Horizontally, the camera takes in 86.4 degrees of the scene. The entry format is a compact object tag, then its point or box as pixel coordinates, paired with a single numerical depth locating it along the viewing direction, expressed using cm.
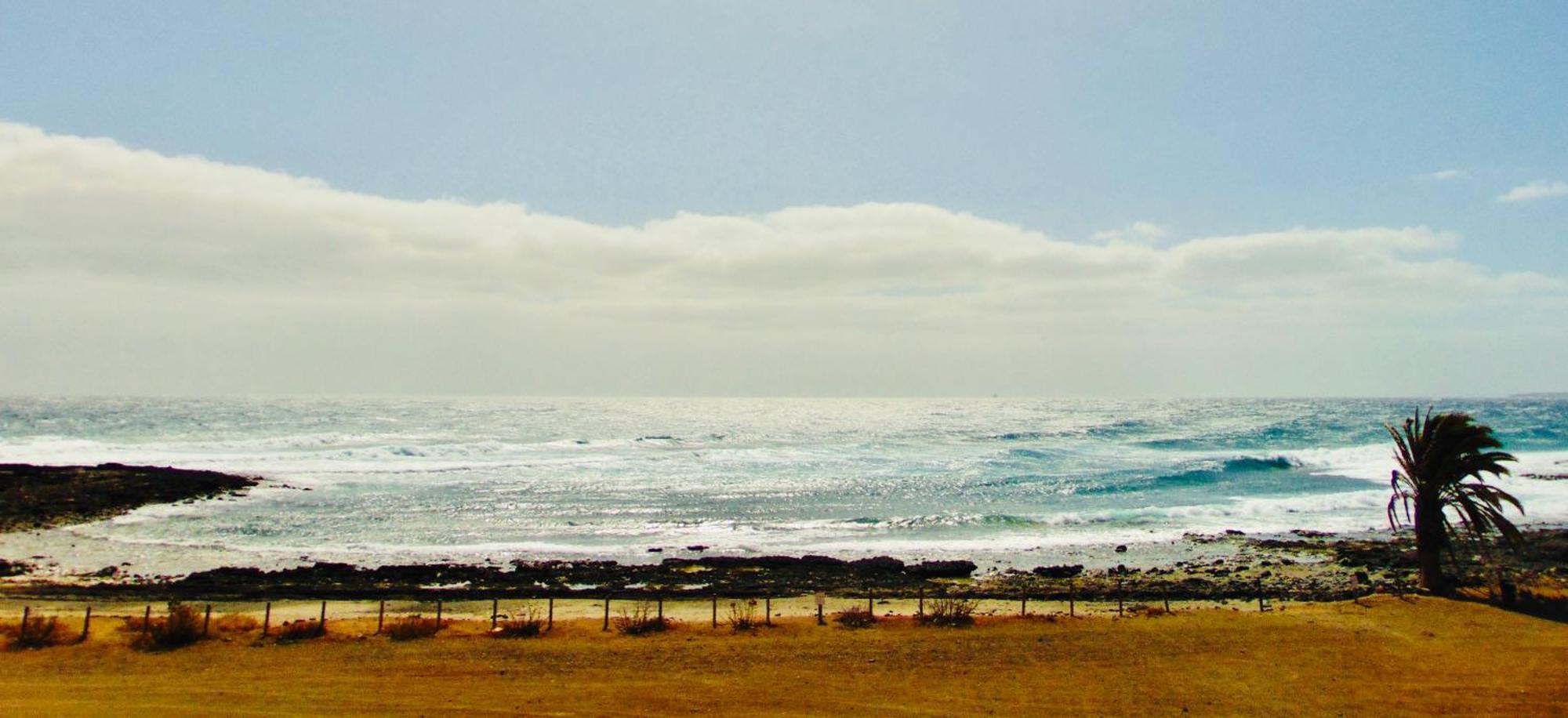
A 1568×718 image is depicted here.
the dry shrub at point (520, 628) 2189
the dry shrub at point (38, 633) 2048
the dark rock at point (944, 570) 3412
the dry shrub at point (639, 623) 2233
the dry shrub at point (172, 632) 2044
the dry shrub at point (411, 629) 2147
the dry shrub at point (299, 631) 2156
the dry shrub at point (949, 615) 2306
